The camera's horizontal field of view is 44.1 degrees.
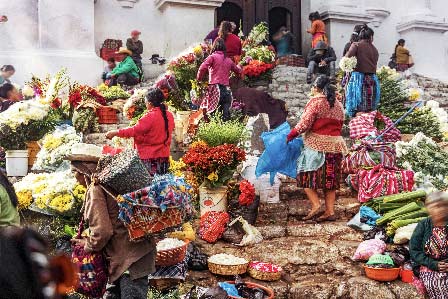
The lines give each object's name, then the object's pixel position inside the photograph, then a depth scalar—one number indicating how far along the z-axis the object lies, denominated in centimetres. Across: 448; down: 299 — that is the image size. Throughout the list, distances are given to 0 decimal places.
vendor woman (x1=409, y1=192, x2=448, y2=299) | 489
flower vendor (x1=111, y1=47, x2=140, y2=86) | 1243
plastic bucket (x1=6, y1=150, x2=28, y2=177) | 796
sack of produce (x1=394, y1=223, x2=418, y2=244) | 636
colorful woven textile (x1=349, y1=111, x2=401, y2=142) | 897
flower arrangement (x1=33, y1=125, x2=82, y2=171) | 760
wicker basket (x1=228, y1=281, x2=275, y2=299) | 515
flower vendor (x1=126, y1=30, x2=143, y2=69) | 1344
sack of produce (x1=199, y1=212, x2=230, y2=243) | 647
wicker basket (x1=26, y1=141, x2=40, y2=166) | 823
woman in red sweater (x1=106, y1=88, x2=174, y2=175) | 620
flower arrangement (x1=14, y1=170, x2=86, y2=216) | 608
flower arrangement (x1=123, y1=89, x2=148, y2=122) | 928
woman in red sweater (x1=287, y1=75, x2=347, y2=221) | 693
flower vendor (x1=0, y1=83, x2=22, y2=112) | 938
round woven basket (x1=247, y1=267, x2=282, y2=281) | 554
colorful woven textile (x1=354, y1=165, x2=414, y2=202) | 754
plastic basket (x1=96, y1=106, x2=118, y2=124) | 966
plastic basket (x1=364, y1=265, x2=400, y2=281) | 567
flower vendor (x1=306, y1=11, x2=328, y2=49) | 1434
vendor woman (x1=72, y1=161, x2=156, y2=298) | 377
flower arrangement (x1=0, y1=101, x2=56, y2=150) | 780
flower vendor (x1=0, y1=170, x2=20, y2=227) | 355
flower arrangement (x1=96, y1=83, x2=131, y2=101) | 1105
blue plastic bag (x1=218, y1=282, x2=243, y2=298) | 502
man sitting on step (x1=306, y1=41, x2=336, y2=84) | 1320
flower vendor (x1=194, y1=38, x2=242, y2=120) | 877
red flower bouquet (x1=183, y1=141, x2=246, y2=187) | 676
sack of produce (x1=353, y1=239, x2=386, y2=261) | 612
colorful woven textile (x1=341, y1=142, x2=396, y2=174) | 809
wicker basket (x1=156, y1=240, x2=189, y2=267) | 518
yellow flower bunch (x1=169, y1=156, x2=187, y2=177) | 735
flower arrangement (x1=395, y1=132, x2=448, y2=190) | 792
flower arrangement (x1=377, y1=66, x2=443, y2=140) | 1056
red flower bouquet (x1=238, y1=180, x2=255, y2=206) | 688
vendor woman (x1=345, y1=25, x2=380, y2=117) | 976
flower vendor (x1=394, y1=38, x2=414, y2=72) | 1625
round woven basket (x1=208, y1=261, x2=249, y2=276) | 555
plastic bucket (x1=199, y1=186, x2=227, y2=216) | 694
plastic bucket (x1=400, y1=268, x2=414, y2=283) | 568
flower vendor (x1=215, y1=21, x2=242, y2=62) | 1024
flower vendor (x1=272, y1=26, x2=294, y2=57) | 1548
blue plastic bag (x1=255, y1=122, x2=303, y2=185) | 716
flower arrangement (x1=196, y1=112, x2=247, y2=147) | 722
